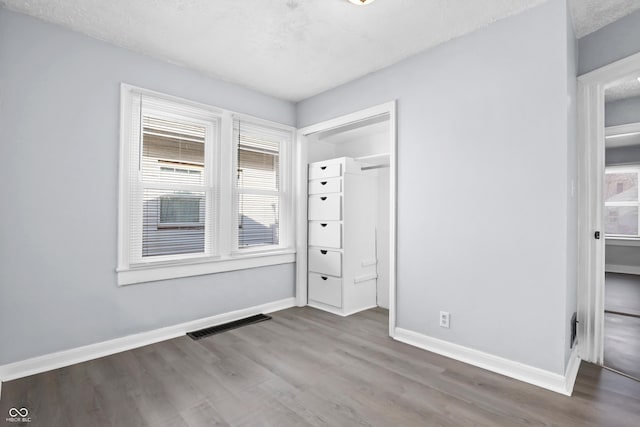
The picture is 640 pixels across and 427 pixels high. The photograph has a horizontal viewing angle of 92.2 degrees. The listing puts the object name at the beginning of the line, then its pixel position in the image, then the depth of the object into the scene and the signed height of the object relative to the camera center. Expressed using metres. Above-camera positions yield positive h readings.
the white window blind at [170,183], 2.68 +0.28
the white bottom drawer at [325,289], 3.48 -0.88
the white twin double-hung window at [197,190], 2.64 +0.23
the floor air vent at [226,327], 2.84 -1.12
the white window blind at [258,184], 3.41 +0.34
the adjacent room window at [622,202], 5.99 +0.30
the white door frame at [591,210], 2.32 +0.05
